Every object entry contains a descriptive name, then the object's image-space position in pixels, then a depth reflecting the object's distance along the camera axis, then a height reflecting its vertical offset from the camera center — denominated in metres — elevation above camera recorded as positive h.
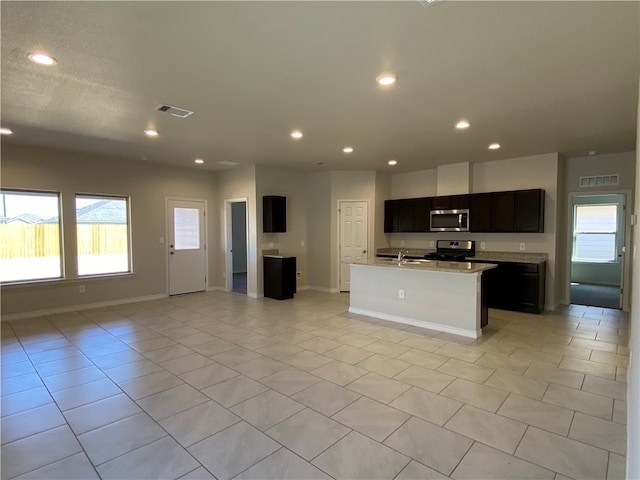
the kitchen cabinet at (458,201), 6.44 +0.53
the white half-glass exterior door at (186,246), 7.05 -0.35
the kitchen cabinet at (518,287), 5.45 -0.97
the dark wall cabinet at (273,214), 6.75 +0.32
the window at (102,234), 5.98 -0.06
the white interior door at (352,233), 7.41 -0.08
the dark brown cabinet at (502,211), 5.93 +0.31
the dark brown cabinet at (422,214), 6.98 +0.31
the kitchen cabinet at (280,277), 6.60 -0.94
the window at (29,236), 5.26 -0.08
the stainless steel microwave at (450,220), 6.43 +0.17
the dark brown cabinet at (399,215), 7.24 +0.31
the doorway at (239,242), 10.61 -0.39
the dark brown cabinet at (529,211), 5.66 +0.30
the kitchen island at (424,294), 4.39 -0.93
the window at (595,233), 8.13 -0.12
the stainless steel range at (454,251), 6.40 -0.44
